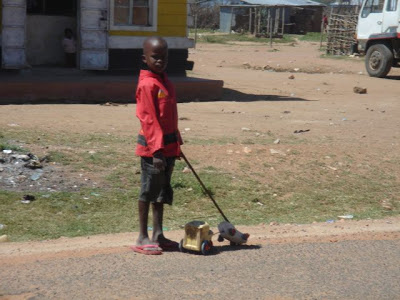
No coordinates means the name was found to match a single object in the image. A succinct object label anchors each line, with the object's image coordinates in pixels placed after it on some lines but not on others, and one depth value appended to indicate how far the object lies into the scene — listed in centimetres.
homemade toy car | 502
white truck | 2033
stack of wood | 2830
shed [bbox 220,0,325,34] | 4303
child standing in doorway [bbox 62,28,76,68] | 1583
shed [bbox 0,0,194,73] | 1349
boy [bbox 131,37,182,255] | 489
